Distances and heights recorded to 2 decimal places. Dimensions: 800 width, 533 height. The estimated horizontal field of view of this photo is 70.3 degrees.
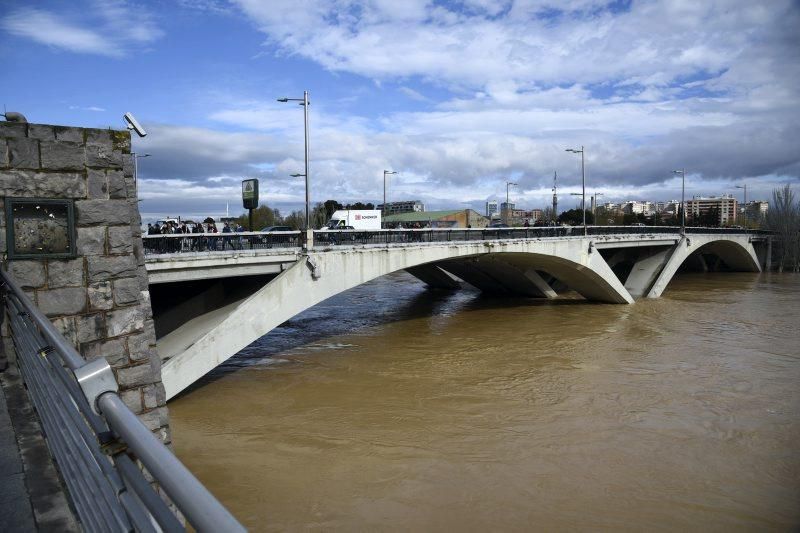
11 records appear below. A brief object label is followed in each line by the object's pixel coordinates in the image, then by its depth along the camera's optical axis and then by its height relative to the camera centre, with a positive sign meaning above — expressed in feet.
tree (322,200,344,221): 329.93 +16.70
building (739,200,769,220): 393.89 +8.19
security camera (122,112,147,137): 46.70 +9.59
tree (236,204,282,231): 266.73 +9.97
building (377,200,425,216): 353.31 +17.47
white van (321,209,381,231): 167.43 +4.86
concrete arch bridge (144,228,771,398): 49.42 -4.84
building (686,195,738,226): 583.01 +23.98
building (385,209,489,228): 251.39 +6.91
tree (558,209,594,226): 292.90 +6.82
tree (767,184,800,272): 209.36 -0.88
